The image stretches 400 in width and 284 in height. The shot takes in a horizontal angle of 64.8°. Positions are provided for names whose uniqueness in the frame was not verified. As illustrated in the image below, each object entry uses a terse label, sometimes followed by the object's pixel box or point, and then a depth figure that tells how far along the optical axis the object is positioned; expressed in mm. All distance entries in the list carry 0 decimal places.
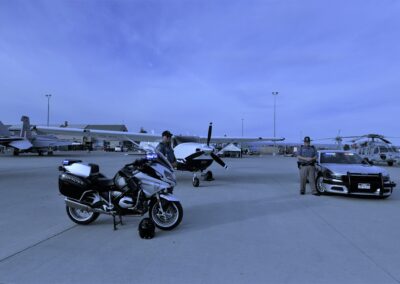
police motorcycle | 5340
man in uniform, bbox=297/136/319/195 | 9555
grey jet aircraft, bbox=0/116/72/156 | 34612
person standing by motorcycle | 7039
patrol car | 8562
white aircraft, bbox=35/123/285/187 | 11914
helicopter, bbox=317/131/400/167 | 24928
